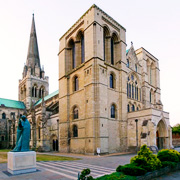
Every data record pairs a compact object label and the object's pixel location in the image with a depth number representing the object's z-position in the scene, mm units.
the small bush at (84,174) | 7319
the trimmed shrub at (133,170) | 9578
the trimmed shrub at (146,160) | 10695
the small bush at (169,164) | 12153
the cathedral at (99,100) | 27656
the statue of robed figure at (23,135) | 12898
